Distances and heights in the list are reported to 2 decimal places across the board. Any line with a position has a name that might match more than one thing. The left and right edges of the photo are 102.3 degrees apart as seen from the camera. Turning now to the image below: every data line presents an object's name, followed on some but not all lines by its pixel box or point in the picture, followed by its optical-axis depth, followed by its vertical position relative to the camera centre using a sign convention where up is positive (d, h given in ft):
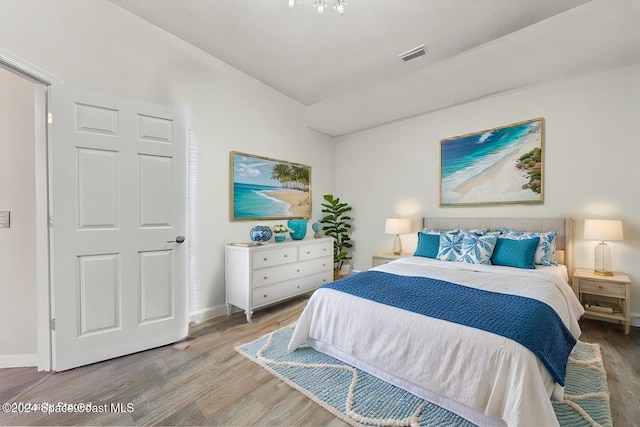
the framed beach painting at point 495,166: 10.01 +1.90
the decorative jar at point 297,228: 11.65 -0.73
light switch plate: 6.27 -0.14
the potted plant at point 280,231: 10.98 -0.83
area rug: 4.77 -3.85
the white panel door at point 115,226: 6.26 -0.34
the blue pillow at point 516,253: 8.46 -1.41
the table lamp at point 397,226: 12.30 -0.70
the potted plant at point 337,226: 14.70 -0.87
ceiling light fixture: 6.68 +5.63
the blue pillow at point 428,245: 10.53 -1.40
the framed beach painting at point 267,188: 10.72 +1.12
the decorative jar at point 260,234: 10.02 -0.85
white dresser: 9.37 -2.39
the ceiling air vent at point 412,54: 8.96 +5.65
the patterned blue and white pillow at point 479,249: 9.03 -1.34
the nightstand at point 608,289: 7.86 -2.48
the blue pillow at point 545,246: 8.69 -1.23
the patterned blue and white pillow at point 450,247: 9.77 -1.38
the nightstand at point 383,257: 12.16 -2.18
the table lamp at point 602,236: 8.09 -0.80
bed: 4.19 -2.40
